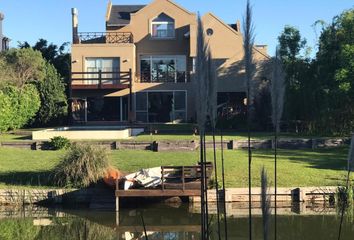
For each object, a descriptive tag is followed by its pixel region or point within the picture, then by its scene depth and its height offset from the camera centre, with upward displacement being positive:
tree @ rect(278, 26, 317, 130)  26.06 +0.93
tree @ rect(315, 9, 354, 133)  22.89 +1.71
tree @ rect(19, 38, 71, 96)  42.25 +4.91
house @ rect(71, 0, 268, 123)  35.06 +3.15
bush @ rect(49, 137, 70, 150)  20.05 -1.17
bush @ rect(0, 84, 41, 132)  27.55 +0.44
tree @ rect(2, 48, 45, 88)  33.16 +3.04
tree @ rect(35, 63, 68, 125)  33.91 +0.85
